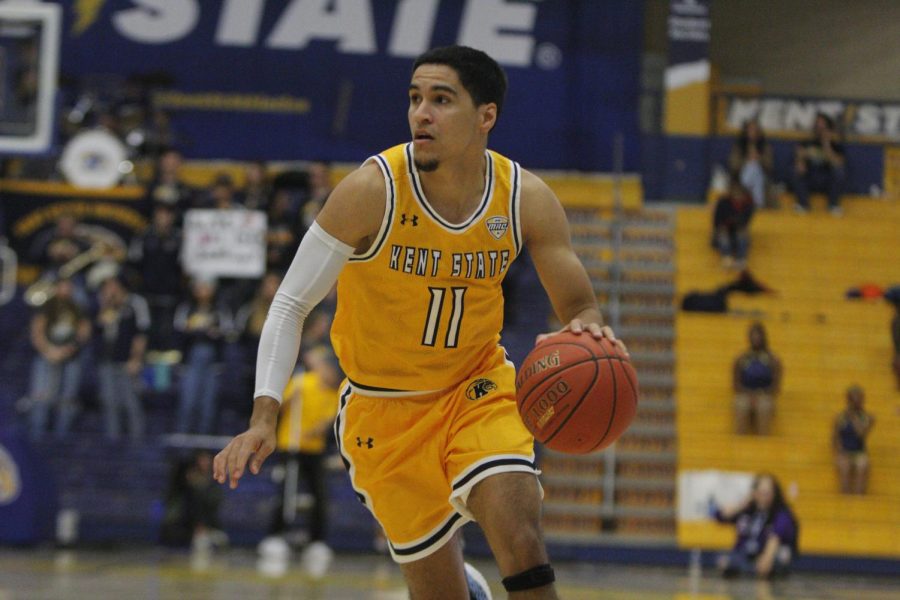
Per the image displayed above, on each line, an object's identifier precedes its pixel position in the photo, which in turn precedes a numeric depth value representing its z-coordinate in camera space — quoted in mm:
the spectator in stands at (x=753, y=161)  19438
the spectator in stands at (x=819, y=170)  19984
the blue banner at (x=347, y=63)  21406
